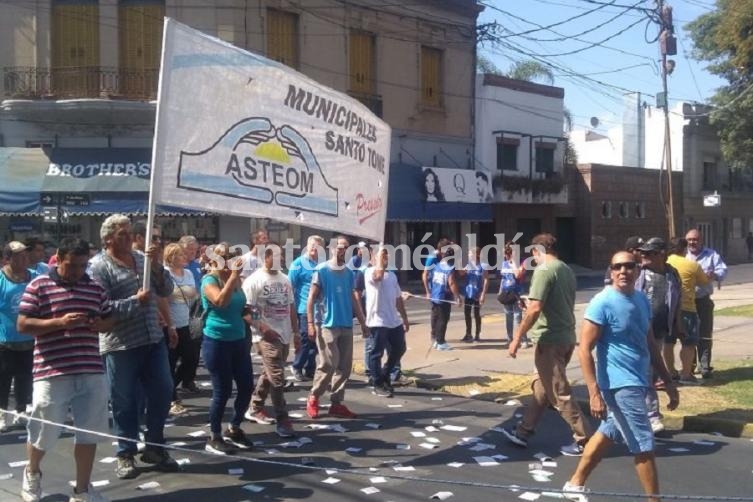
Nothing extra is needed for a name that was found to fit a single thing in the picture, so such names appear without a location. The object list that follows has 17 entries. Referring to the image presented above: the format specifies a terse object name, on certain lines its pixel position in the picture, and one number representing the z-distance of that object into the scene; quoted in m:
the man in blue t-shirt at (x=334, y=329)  8.41
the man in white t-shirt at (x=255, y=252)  9.91
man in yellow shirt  9.59
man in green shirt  6.99
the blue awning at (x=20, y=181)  21.03
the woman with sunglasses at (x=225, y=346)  6.85
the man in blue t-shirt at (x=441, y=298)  12.88
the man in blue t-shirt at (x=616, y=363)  5.35
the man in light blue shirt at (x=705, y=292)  9.97
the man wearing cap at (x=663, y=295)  8.77
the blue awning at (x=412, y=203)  26.23
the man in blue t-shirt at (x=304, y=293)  10.36
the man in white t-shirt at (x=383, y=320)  9.48
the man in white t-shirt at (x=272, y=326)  7.55
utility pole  24.45
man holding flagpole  6.07
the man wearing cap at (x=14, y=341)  7.73
